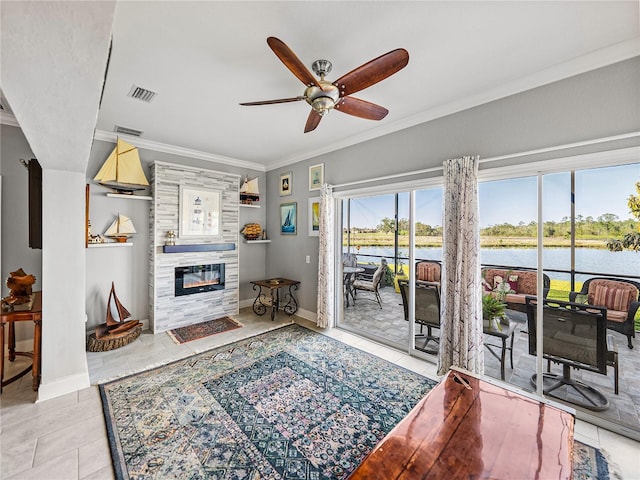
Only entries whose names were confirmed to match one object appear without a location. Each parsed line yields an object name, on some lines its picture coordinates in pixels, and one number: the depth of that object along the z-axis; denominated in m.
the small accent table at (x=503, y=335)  2.59
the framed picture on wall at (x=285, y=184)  4.86
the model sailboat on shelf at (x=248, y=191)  4.96
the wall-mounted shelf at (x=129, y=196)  3.63
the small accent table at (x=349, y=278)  4.19
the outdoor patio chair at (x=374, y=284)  3.80
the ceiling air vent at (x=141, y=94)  2.51
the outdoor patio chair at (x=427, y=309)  3.07
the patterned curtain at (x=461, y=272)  2.53
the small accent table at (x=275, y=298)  4.49
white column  2.38
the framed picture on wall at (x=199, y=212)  4.12
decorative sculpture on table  2.49
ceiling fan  1.61
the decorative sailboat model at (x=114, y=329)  3.21
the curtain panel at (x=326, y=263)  3.99
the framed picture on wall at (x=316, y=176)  4.26
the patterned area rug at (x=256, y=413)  1.71
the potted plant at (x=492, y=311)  2.64
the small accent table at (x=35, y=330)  2.33
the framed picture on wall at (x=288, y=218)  4.77
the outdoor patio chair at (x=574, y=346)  2.10
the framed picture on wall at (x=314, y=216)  4.36
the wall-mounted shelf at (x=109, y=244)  3.39
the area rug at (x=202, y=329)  3.67
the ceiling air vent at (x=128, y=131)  3.43
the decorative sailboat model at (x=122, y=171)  3.51
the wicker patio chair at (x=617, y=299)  2.03
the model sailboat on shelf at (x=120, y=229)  3.63
